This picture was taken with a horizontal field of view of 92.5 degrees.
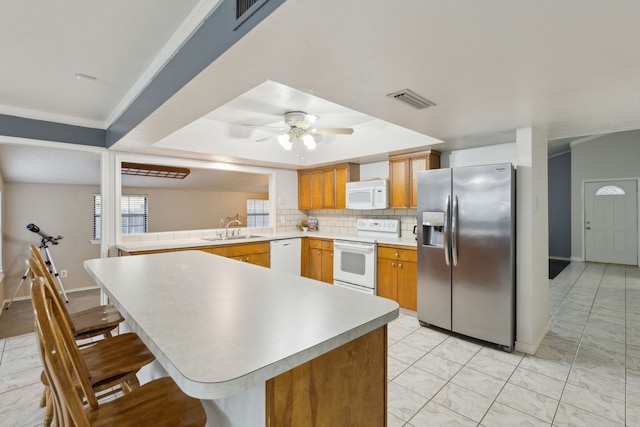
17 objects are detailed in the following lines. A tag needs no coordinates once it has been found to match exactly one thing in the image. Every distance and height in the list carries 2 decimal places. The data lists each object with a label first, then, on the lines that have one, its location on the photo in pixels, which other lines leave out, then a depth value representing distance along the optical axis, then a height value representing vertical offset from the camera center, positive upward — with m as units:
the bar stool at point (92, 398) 0.76 -0.63
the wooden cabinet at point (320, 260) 4.65 -0.72
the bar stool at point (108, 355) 1.21 -0.65
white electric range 4.01 -0.55
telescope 4.14 -0.32
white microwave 4.20 +0.28
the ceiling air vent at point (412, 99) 1.94 +0.77
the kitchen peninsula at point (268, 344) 0.82 -0.39
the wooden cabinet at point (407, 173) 3.86 +0.54
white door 6.62 -0.18
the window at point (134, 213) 6.46 +0.02
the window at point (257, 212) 8.62 +0.05
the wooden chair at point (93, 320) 1.64 -0.62
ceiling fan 3.16 +0.87
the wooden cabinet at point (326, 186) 4.77 +0.47
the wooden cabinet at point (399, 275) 3.61 -0.75
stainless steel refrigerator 2.74 -0.36
